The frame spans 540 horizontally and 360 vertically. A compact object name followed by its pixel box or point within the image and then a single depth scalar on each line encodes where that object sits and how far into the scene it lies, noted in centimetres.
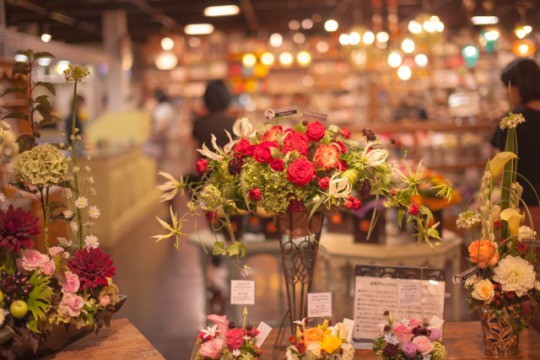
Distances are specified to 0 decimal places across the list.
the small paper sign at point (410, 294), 260
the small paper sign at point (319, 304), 242
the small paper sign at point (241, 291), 241
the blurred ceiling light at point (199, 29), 1617
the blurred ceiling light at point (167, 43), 1588
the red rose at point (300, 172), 223
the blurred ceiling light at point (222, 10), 1358
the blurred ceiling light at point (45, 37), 692
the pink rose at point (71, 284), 238
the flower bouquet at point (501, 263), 236
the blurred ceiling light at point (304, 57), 1421
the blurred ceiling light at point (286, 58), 1446
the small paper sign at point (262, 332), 237
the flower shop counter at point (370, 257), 457
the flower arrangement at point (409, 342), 217
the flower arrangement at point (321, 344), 217
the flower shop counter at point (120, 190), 859
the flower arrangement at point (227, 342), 221
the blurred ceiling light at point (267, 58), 1453
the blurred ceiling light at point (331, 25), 1087
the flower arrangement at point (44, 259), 226
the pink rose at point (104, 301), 247
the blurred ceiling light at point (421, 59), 851
